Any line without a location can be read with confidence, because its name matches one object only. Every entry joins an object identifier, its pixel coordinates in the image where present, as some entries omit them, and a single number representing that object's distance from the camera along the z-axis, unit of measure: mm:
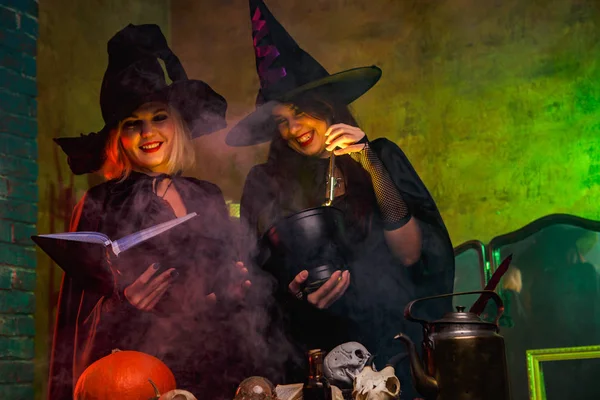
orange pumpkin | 2402
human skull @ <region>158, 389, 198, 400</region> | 2219
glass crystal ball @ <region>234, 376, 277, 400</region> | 2242
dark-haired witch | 2635
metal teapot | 2084
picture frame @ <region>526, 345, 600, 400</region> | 2340
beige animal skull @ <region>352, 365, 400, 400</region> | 2129
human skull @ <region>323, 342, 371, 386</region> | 2293
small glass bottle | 2295
